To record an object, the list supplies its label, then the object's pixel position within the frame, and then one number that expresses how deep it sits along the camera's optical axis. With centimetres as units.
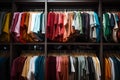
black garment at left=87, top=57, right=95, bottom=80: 133
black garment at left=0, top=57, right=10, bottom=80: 137
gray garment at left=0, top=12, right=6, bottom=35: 143
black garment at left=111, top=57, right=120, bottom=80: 132
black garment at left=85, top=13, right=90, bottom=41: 138
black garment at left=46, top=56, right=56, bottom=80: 134
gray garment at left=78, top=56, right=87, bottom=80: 132
